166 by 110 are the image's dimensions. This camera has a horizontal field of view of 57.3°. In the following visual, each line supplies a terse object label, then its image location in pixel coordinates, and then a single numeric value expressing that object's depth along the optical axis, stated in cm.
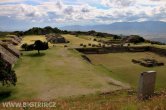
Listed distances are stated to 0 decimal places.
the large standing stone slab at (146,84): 838
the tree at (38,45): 3154
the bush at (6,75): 1514
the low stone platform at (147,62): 2817
